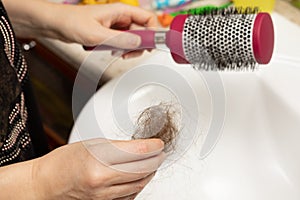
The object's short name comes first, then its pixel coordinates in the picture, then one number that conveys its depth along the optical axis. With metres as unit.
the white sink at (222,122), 0.76
